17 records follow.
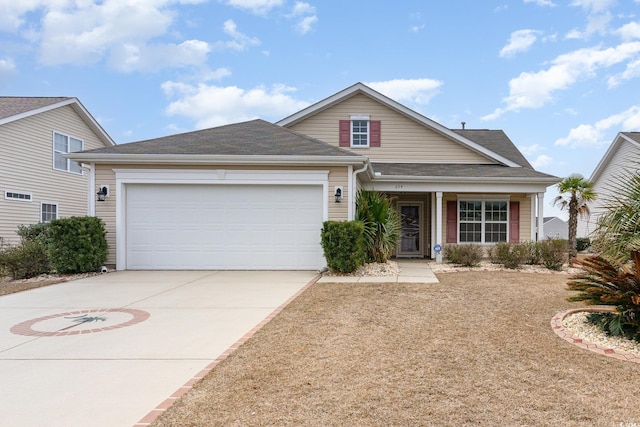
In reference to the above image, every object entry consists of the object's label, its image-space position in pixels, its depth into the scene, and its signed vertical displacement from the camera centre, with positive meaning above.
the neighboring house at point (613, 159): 19.22 +2.69
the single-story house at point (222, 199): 10.84 +0.32
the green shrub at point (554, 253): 11.62 -1.14
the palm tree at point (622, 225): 5.19 -0.16
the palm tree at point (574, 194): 13.78 +0.61
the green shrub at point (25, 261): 10.16 -1.23
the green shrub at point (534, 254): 12.23 -1.23
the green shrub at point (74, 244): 9.93 -0.82
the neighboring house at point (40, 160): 15.26 +1.99
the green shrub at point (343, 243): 9.89 -0.76
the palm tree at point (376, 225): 11.42 -0.37
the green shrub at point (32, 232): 12.39 -0.65
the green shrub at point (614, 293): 4.90 -0.97
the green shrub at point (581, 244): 19.58 -1.50
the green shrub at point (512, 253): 11.83 -1.18
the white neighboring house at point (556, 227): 25.31 -0.90
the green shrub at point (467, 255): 12.05 -1.24
